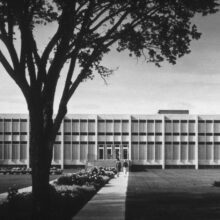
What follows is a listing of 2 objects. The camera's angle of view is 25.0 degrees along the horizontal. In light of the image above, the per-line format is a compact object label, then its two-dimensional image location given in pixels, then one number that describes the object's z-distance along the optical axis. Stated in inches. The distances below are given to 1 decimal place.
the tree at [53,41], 579.8
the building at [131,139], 3223.4
